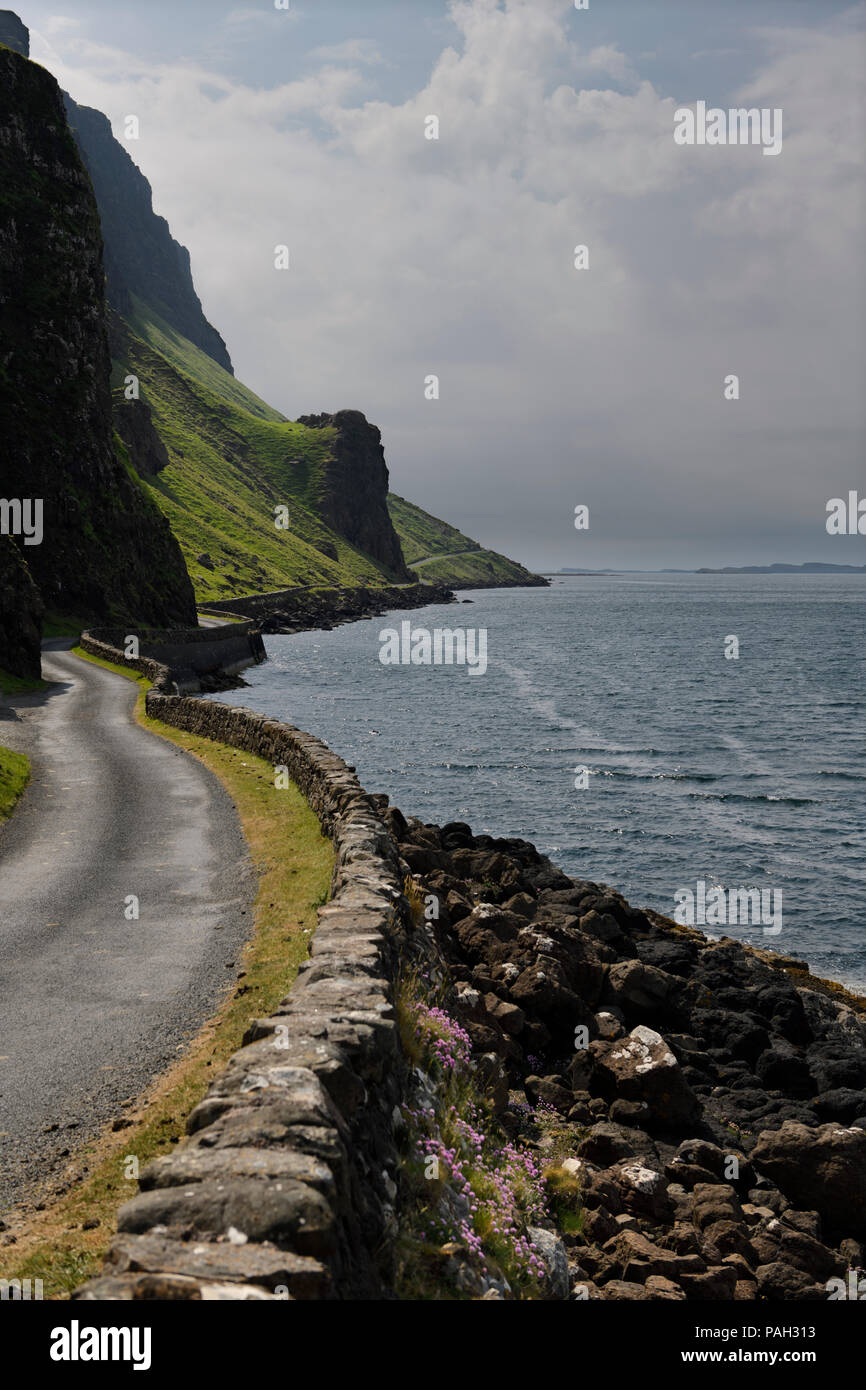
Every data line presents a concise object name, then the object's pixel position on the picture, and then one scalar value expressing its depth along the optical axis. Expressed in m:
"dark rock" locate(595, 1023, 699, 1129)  14.41
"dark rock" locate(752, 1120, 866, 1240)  12.73
